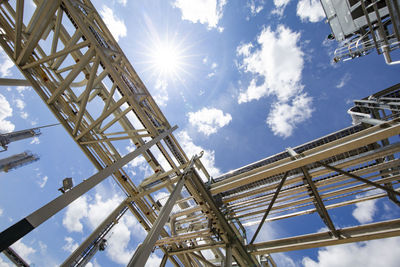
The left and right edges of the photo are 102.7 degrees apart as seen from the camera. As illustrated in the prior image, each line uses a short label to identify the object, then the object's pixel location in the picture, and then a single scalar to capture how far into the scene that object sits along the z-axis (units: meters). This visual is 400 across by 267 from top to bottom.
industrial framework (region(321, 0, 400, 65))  7.89
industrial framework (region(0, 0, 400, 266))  4.37
